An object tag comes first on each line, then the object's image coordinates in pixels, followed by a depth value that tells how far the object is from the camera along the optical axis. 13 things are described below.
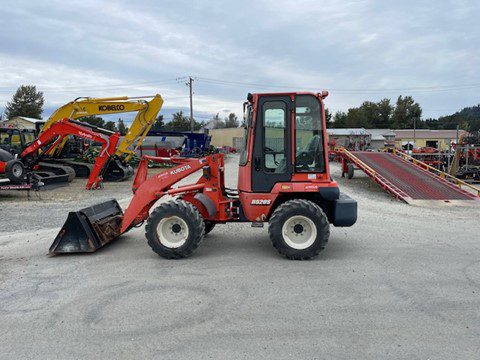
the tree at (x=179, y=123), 86.62
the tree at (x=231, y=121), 99.95
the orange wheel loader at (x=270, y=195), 6.06
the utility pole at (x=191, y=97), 50.12
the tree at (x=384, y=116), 93.38
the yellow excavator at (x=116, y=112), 18.00
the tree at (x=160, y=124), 80.46
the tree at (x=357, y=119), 89.44
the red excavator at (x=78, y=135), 16.38
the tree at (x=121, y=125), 80.43
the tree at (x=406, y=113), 89.00
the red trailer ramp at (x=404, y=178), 12.52
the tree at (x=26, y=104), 68.50
